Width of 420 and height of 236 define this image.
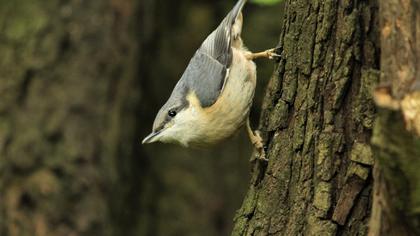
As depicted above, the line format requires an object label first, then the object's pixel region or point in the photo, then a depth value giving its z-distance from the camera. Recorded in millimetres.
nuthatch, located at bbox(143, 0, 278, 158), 9070
